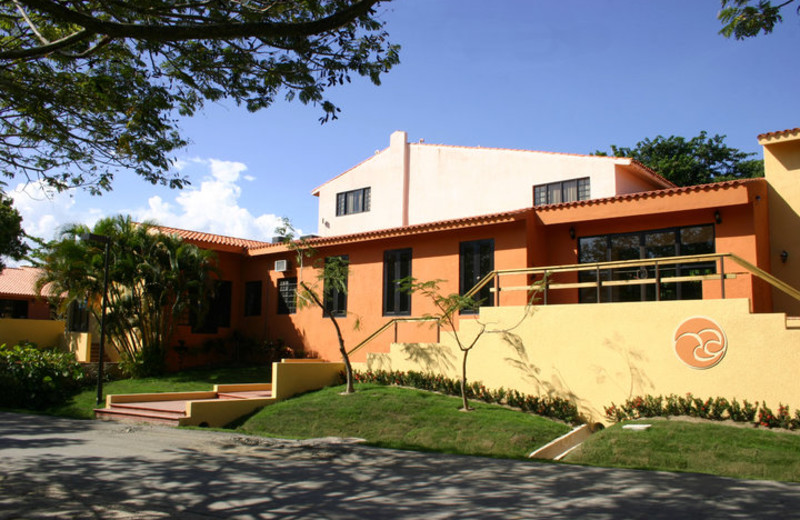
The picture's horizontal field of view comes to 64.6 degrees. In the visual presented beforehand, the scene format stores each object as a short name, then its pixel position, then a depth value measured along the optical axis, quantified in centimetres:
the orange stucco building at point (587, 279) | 1167
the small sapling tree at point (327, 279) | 1544
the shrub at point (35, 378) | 1741
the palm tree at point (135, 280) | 1892
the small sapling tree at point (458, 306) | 1376
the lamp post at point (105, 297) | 1582
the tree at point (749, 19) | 726
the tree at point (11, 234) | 2747
